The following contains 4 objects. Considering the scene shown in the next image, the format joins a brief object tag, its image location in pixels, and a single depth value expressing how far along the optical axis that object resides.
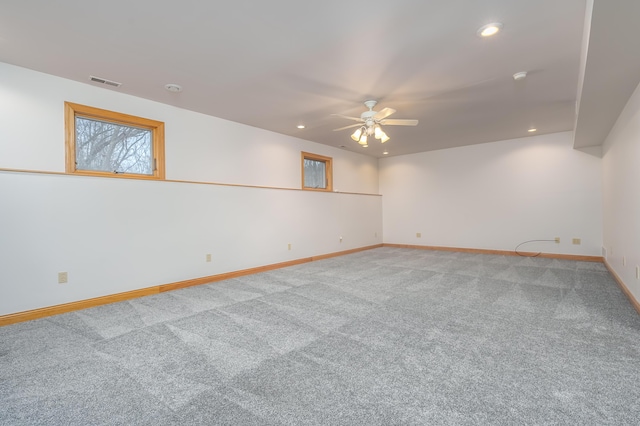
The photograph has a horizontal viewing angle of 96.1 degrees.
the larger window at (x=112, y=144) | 3.23
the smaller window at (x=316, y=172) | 6.07
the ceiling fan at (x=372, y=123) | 3.66
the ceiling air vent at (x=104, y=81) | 3.14
